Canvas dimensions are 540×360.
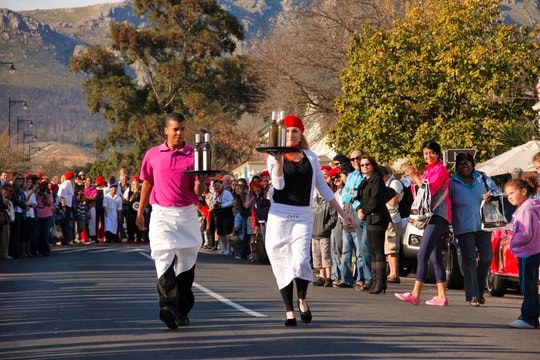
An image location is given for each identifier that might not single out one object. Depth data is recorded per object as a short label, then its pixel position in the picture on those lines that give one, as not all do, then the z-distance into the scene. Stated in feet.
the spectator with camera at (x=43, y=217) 98.89
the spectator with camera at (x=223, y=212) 104.63
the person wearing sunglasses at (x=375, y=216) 58.65
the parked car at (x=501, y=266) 56.44
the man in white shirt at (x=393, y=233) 64.85
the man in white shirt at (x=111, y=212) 123.13
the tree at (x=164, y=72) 247.91
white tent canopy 91.45
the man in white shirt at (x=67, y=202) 115.85
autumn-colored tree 121.39
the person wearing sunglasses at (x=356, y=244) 60.49
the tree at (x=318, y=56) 171.22
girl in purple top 43.27
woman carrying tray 41.19
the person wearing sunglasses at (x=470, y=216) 52.26
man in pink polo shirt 41.04
